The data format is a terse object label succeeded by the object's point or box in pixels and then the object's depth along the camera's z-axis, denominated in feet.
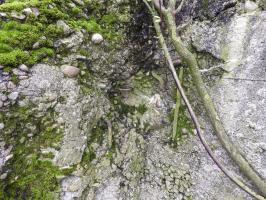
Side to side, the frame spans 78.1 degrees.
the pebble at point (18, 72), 0.88
